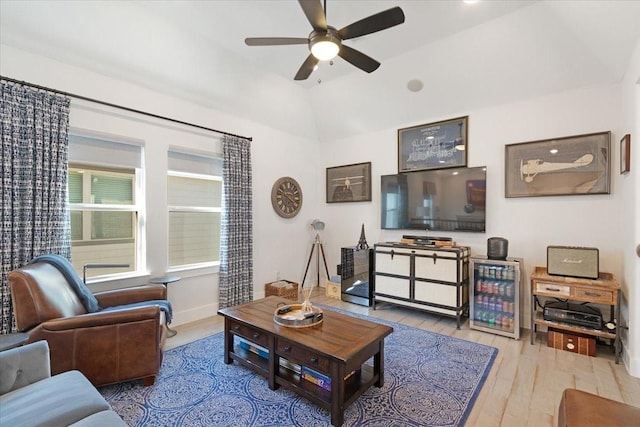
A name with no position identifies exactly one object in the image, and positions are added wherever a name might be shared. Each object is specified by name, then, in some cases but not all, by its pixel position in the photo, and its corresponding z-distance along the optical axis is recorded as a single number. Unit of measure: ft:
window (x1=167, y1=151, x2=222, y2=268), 12.19
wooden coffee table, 6.16
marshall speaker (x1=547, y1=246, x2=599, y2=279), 9.36
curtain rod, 8.07
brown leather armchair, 6.55
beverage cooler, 10.59
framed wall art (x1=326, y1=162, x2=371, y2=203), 16.05
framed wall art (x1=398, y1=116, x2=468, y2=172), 12.94
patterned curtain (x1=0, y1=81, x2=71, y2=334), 7.82
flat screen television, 12.39
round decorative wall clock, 15.53
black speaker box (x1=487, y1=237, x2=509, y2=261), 11.02
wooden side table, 8.71
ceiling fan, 6.40
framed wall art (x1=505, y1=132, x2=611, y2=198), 10.05
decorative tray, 7.46
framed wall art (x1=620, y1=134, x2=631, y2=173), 8.32
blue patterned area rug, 6.31
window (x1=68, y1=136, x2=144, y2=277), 9.73
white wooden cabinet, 11.59
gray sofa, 4.13
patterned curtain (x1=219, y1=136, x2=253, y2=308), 12.92
